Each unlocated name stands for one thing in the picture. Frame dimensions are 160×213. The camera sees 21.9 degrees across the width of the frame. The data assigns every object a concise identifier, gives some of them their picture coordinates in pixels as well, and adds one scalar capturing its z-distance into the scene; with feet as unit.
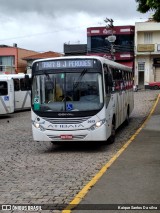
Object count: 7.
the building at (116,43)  186.91
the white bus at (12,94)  79.99
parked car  177.12
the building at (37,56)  221.35
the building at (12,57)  224.94
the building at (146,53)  187.01
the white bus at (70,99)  37.91
